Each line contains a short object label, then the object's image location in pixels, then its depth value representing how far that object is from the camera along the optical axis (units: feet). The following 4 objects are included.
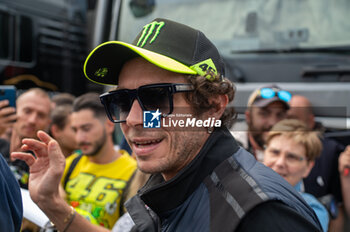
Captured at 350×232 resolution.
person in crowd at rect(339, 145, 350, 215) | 9.14
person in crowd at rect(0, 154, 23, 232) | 5.09
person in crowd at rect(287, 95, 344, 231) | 9.31
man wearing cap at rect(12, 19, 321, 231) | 4.02
